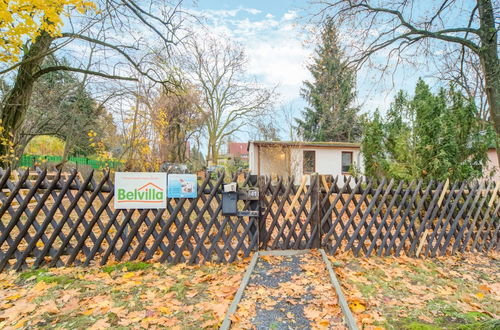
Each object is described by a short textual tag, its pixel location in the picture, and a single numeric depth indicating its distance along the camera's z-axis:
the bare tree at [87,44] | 6.99
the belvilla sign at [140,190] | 3.89
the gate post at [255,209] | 4.19
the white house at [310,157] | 15.92
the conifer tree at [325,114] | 23.52
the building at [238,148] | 53.51
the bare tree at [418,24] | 6.54
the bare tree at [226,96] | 20.85
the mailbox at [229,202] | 4.02
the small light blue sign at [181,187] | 4.02
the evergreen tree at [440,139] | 6.16
